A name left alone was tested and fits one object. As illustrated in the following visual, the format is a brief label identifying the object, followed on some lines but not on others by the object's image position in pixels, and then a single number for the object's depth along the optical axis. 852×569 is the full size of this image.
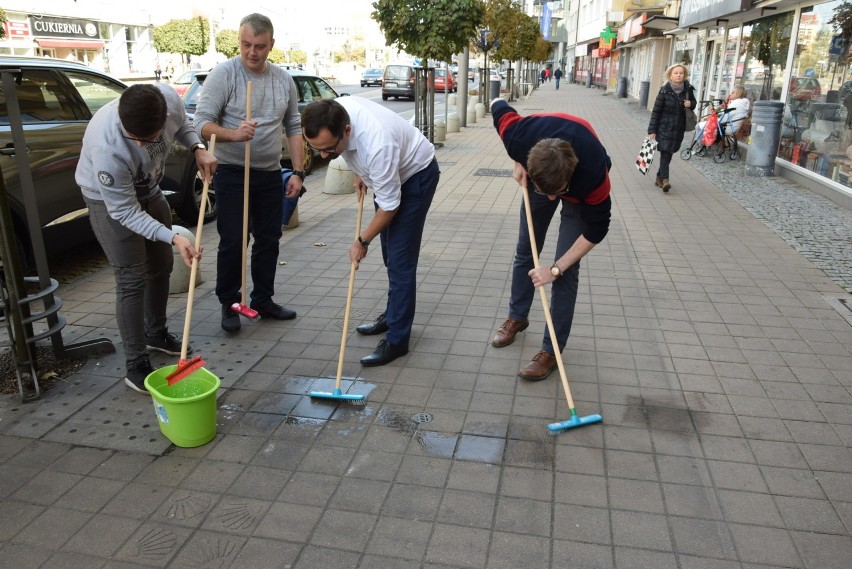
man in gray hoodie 3.34
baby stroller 13.04
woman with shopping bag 9.37
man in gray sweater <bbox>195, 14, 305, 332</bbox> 4.27
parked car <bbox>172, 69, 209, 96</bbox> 14.32
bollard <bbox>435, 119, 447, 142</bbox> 16.22
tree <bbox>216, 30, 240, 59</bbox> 53.56
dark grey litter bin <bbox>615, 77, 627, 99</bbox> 36.62
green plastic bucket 3.19
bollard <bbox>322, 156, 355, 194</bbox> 9.80
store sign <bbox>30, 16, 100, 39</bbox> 38.38
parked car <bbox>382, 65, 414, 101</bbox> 29.23
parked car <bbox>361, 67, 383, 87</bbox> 45.08
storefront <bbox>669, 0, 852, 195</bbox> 9.85
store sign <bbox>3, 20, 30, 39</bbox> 35.75
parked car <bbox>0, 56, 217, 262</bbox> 5.18
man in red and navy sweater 3.19
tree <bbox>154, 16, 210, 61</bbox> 49.62
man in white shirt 3.48
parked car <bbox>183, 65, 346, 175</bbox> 10.11
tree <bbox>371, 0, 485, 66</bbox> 12.43
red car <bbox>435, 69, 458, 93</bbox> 36.41
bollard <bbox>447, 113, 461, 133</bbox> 19.17
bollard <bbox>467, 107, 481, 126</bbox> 22.16
